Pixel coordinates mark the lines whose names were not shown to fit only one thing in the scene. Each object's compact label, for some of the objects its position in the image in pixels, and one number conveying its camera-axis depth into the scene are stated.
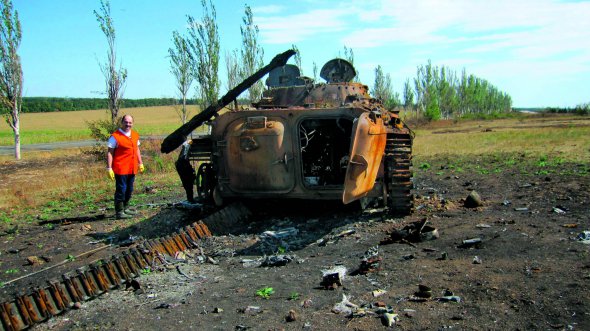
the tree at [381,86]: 57.06
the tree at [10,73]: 27.38
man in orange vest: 9.17
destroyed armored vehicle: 7.79
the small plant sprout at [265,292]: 5.13
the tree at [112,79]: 22.95
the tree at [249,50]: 29.77
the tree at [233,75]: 32.41
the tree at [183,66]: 27.38
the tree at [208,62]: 26.31
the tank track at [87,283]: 4.79
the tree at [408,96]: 69.94
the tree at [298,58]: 34.29
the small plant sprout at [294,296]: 5.01
